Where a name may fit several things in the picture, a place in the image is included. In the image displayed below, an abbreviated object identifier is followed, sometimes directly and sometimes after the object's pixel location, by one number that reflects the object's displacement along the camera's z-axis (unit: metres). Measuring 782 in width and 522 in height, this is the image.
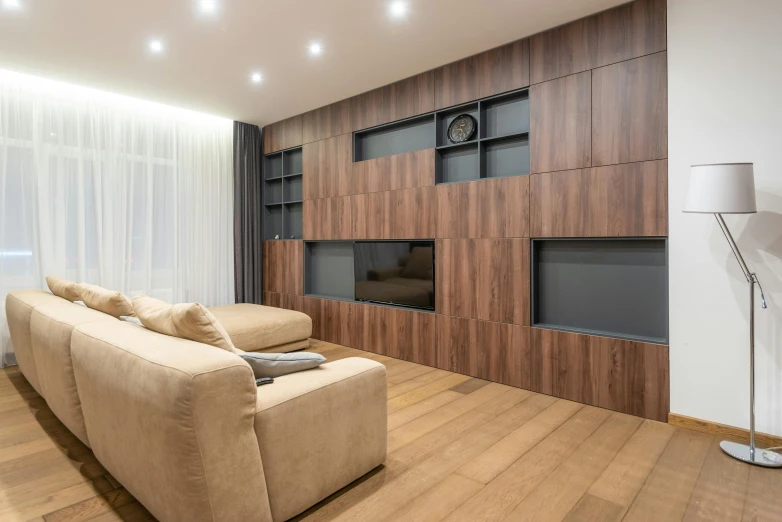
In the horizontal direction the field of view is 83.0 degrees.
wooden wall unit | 2.85
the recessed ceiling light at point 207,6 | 2.89
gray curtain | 5.73
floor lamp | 2.22
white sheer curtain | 4.20
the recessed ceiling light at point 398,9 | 2.93
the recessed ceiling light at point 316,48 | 3.53
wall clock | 3.82
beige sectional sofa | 1.47
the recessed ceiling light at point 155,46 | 3.46
